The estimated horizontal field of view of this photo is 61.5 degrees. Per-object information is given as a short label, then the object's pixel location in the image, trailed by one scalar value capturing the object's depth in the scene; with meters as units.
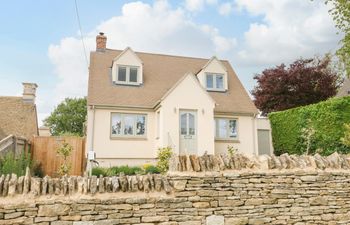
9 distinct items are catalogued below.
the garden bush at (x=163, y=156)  13.18
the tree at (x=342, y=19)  15.13
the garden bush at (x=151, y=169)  12.51
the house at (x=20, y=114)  18.87
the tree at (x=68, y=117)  42.41
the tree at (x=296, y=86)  23.39
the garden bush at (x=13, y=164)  7.82
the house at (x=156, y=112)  15.58
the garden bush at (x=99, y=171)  11.34
